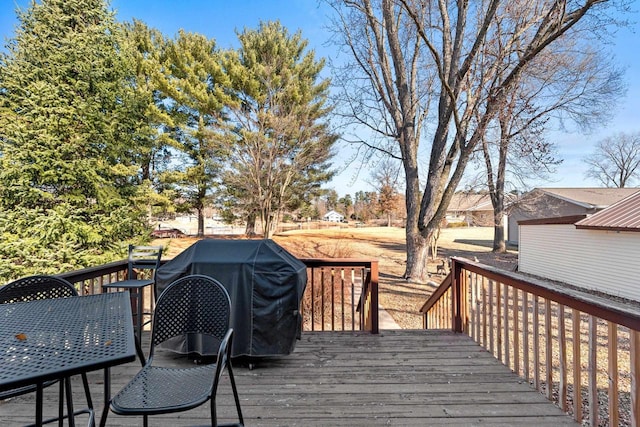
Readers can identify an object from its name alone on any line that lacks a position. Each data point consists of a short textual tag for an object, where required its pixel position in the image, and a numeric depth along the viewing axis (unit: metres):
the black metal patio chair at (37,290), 1.74
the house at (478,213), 26.56
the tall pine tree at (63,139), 7.18
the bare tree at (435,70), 6.26
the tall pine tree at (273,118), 14.33
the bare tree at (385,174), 10.49
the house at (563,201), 15.02
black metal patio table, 1.00
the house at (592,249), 7.92
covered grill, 2.52
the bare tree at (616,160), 24.28
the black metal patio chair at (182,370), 1.31
